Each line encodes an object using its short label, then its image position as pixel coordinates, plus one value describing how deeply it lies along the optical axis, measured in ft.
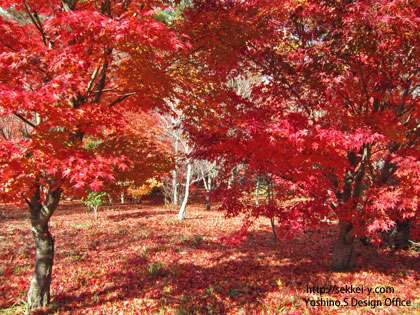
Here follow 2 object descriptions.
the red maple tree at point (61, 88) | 9.18
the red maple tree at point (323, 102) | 12.18
